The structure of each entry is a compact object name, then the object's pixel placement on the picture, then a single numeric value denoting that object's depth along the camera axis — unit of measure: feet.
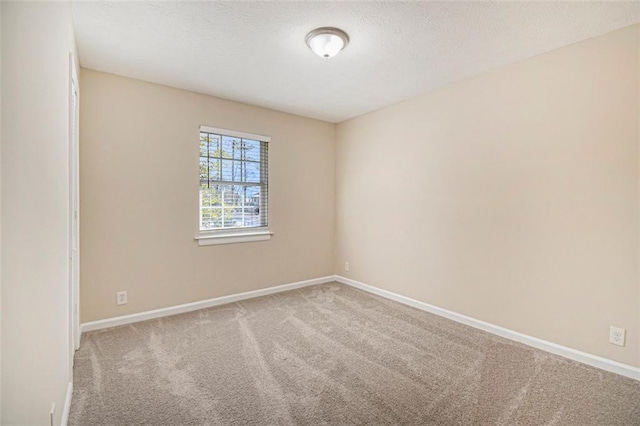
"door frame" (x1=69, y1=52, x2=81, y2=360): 6.71
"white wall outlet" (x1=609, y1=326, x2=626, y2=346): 7.41
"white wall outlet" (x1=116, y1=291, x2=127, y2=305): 10.12
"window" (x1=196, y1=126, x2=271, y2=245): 12.05
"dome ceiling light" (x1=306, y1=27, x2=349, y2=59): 7.46
